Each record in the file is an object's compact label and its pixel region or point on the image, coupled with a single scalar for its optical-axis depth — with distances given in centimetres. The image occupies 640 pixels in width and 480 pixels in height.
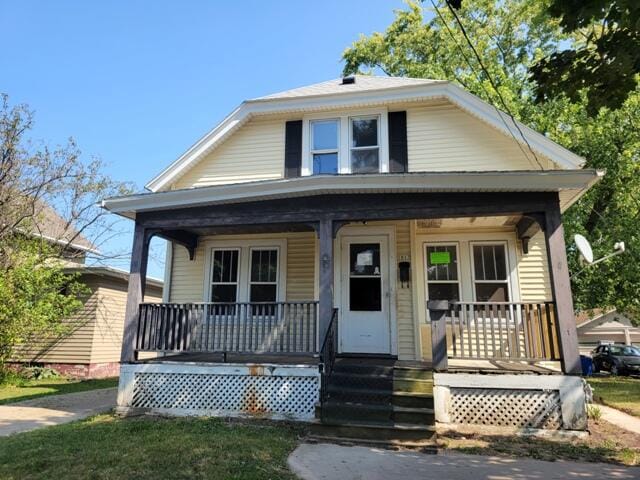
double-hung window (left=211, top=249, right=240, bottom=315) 916
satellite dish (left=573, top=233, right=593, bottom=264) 779
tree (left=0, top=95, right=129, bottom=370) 1077
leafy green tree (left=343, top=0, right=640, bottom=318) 1529
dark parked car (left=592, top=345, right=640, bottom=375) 1783
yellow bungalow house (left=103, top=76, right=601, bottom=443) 602
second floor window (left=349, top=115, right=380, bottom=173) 880
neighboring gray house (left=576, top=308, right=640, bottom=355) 3564
